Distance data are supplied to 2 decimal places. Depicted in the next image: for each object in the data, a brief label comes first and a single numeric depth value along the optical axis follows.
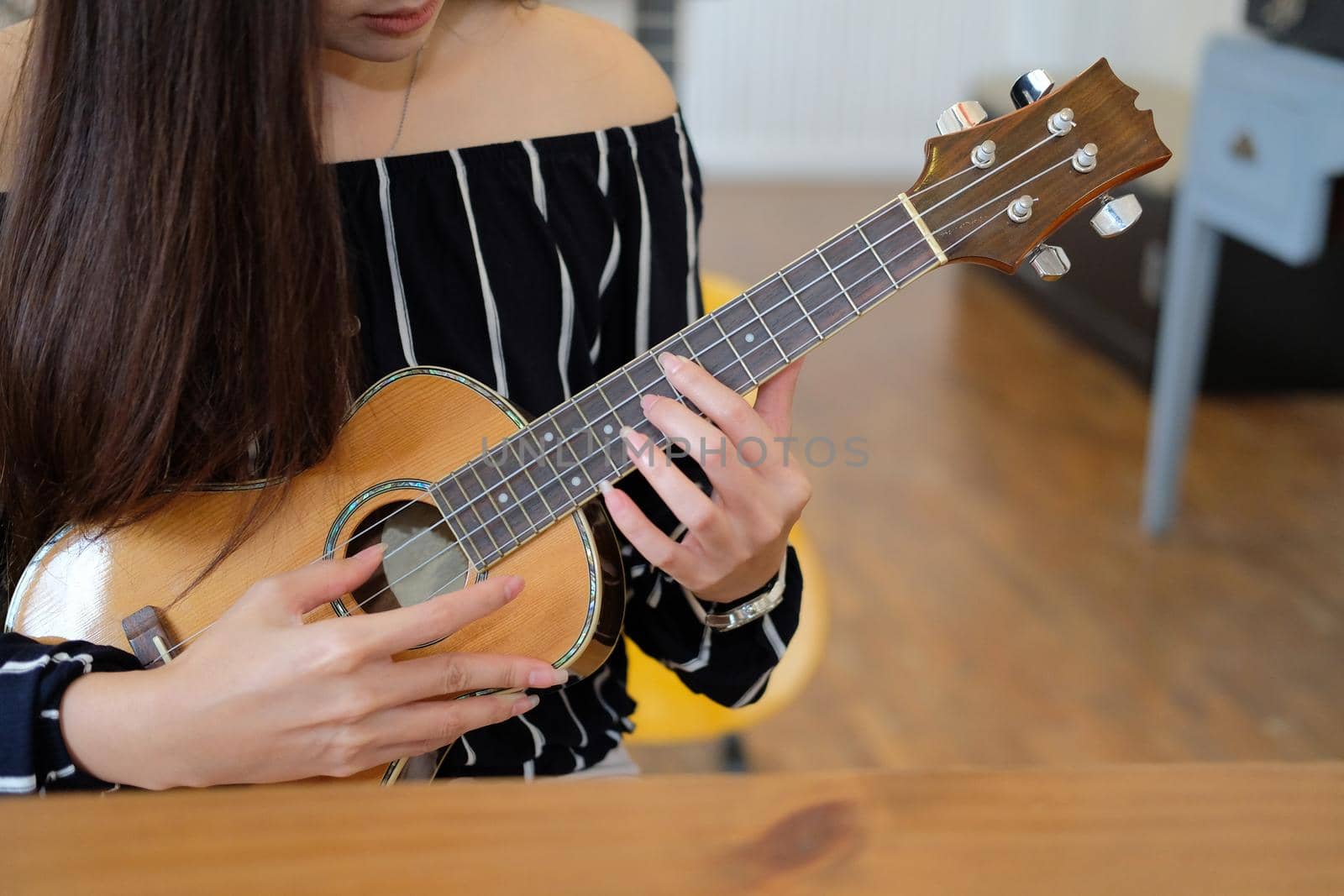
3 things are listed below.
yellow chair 1.12
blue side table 1.52
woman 0.58
